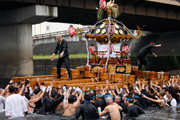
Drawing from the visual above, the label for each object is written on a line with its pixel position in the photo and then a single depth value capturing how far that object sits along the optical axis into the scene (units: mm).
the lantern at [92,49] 17341
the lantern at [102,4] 17155
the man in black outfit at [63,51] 13699
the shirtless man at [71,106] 9144
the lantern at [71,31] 16933
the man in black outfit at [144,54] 16578
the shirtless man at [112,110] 7723
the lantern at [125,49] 16997
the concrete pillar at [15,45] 27422
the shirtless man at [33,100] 9933
